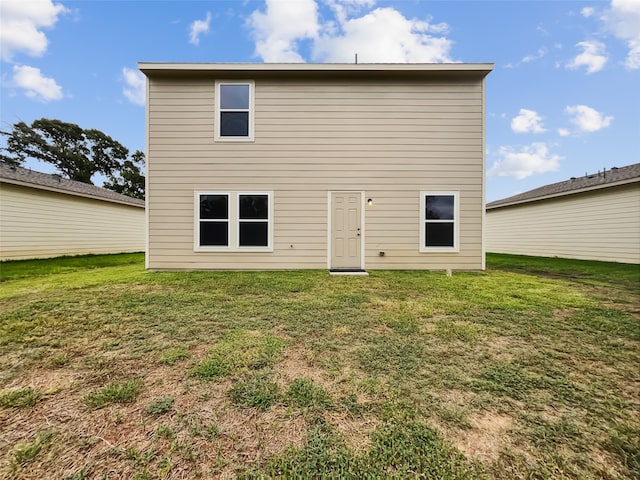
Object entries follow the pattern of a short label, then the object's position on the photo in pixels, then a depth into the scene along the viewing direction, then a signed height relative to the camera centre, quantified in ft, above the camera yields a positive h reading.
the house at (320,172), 22.06 +5.44
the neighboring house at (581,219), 26.86 +2.67
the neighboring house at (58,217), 27.96 +2.41
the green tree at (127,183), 84.79 +16.91
